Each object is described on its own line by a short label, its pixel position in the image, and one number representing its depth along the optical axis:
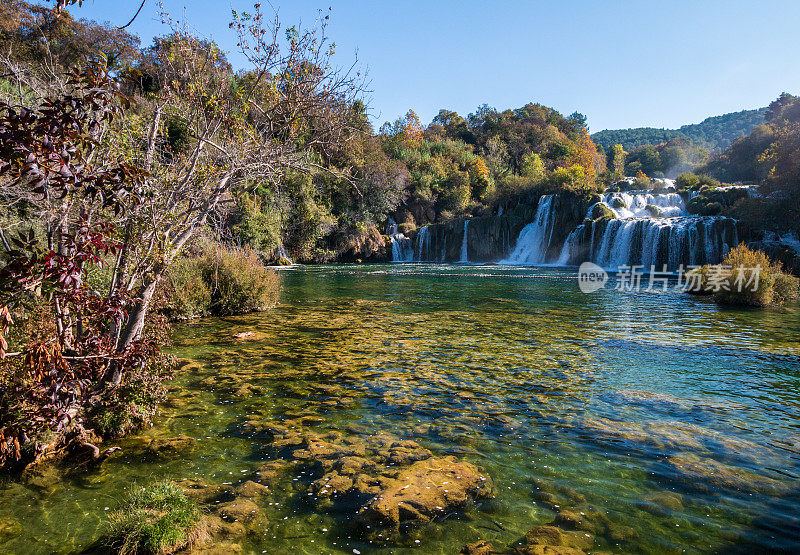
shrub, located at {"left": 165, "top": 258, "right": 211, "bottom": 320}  11.92
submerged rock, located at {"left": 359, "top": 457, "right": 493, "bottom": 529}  3.60
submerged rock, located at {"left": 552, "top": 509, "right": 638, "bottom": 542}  3.39
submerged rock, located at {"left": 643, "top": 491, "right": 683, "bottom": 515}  3.74
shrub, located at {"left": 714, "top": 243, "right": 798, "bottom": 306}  15.75
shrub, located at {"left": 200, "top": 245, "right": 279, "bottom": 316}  13.29
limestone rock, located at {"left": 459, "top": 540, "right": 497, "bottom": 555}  3.17
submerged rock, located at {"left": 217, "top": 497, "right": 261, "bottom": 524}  3.53
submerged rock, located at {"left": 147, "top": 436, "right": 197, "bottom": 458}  4.68
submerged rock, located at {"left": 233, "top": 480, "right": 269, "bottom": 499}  3.89
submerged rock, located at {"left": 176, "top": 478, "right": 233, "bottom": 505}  3.80
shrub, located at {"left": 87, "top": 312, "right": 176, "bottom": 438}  4.91
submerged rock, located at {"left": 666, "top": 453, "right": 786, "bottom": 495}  4.09
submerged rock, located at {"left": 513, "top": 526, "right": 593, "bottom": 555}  3.17
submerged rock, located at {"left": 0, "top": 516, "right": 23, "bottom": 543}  3.28
